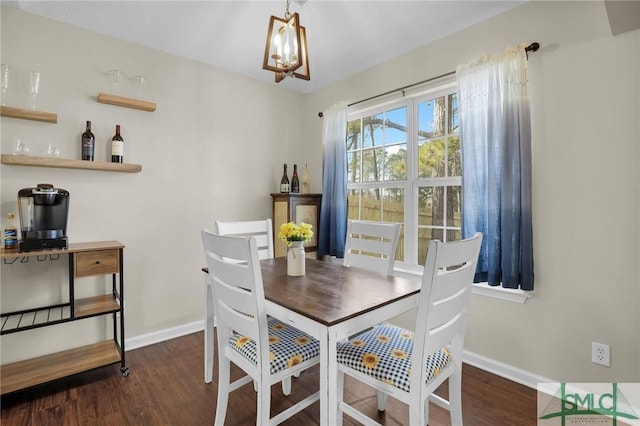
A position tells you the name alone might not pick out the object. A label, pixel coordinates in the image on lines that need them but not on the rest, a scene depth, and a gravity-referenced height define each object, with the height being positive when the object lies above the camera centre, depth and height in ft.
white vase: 6.22 -0.98
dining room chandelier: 5.18 +2.75
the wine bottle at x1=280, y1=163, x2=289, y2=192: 11.37 +1.03
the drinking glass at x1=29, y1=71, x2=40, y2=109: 7.11 +2.88
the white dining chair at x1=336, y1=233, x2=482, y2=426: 3.91 -2.14
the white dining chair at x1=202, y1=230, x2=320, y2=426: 4.50 -2.08
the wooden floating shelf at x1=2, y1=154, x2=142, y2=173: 6.83 +1.13
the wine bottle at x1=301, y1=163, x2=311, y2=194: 11.89 +1.14
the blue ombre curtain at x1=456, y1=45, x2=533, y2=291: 6.61 +1.02
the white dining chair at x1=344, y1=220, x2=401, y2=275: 6.84 -0.81
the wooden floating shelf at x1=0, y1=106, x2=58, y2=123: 6.81 +2.17
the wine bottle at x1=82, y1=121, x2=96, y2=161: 7.71 +1.65
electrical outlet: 5.87 -2.69
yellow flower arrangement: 6.18 -0.42
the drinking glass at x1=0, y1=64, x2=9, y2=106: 6.85 +2.89
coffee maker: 6.46 -0.14
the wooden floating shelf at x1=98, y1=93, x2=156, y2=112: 7.95 +2.85
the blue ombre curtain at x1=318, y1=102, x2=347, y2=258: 10.47 +0.93
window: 8.41 +1.25
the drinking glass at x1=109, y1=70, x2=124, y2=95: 8.25 +3.48
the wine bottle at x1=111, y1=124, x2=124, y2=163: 8.09 +1.64
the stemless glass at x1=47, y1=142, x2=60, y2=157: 7.32 +1.42
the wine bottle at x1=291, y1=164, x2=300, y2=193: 11.73 +1.05
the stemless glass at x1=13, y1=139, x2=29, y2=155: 7.01 +1.41
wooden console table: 6.50 -2.34
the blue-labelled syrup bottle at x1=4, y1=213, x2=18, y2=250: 6.59 -0.54
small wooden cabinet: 10.66 -0.03
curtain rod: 6.61 +3.53
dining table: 4.09 -1.34
